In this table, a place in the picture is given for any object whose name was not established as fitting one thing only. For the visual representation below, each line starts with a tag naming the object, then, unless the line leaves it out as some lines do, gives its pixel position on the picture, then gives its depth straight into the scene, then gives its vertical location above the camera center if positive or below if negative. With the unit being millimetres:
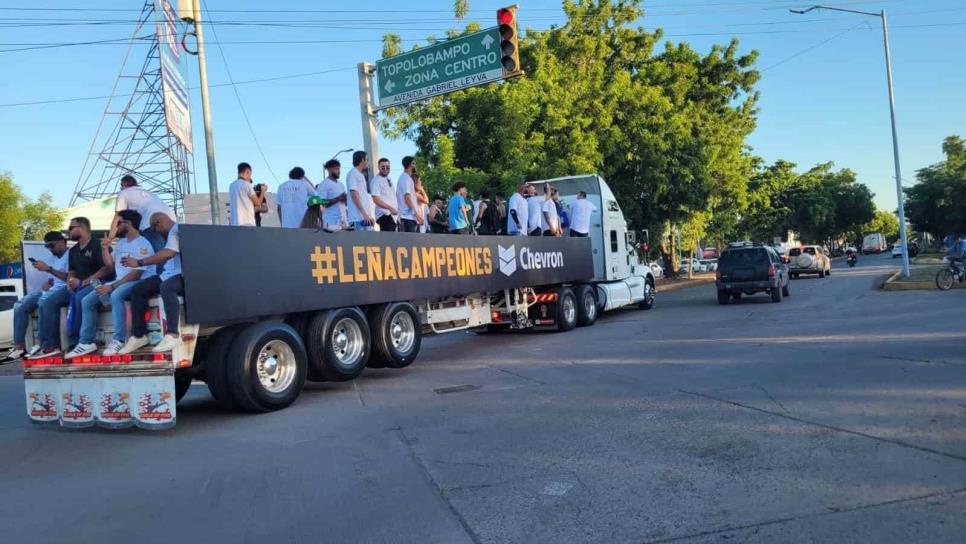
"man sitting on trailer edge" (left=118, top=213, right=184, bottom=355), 6895 +81
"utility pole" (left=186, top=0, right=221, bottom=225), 15086 +4042
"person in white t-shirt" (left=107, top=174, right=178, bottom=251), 7643 +1092
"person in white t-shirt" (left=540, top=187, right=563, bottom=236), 15062 +1138
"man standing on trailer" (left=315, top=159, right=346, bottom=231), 9820 +1275
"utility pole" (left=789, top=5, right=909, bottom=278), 24867 +3083
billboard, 25609 +9420
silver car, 32656 -513
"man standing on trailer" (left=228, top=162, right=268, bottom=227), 9859 +1365
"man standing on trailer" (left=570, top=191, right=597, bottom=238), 16297 +1228
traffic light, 13422 +4591
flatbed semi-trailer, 7047 -374
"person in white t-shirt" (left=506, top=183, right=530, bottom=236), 14078 +1137
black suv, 20156 -519
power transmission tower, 31250 +6671
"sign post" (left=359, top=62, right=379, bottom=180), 14625 +3686
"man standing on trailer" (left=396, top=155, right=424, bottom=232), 11250 +1366
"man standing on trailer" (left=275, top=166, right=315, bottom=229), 9828 +1293
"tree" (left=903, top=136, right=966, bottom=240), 55847 +3751
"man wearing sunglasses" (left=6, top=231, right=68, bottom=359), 8094 +196
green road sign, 14352 +4467
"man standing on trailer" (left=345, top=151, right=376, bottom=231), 9875 +1260
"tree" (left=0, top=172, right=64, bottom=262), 32906 +4464
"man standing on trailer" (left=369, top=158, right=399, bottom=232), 10633 +1312
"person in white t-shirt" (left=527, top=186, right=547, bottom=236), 14703 +1224
